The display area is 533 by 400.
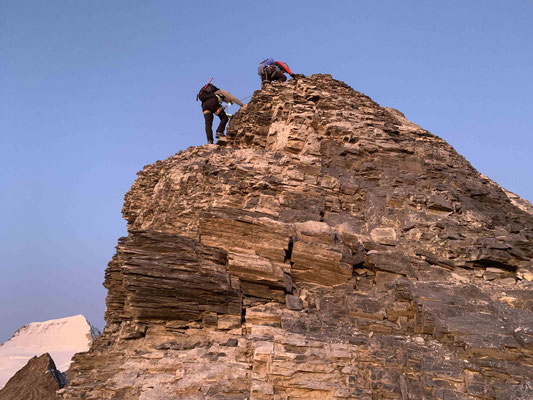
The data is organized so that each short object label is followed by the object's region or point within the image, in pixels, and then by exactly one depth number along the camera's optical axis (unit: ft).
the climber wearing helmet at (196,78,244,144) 70.18
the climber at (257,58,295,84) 73.90
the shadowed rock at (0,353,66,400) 48.03
